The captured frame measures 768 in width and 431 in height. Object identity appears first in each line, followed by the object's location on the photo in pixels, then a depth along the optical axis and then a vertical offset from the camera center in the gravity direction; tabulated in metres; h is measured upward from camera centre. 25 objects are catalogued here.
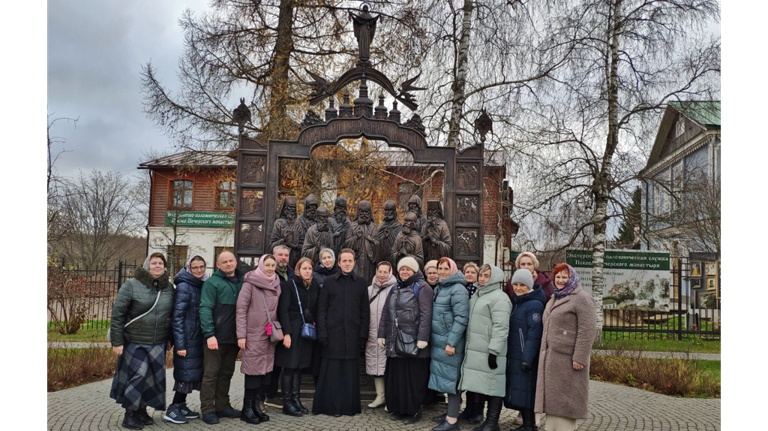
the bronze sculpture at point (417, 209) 8.27 +0.25
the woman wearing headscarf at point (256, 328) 6.36 -1.18
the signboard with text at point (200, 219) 25.02 +0.22
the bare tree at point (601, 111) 12.82 +2.68
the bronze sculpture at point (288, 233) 8.21 -0.12
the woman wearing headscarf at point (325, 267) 7.00 -0.53
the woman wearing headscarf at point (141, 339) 6.08 -1.26
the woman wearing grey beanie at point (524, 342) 5.90 -1.22
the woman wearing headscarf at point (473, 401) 6.71 -2.10
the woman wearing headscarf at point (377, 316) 6.88 -1.11
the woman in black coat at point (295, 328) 6.66 -1.23
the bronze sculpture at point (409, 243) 7.84 -0.24
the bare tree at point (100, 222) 29.75 +0.06
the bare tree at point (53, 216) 12.29 +0.18
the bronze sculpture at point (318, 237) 7.98 -0.17
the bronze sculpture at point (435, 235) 8.09 -0.13
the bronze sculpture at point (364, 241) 8.13 -0.23
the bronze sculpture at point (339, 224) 8.34 +0.02
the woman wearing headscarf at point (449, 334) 6.27 -1.22
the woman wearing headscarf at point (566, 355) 5.42 -1.25
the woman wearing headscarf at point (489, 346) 5.99 -1.29
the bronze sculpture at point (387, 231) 8.23 -0.08
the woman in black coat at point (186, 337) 6.27 -1.26
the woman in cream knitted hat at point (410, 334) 6.53 -1.30
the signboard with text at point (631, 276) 14.32 -1.25
